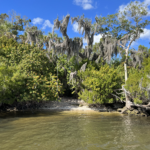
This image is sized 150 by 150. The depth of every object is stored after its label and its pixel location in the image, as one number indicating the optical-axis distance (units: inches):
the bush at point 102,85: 705.6
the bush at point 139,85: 558.9
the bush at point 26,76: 604.4
